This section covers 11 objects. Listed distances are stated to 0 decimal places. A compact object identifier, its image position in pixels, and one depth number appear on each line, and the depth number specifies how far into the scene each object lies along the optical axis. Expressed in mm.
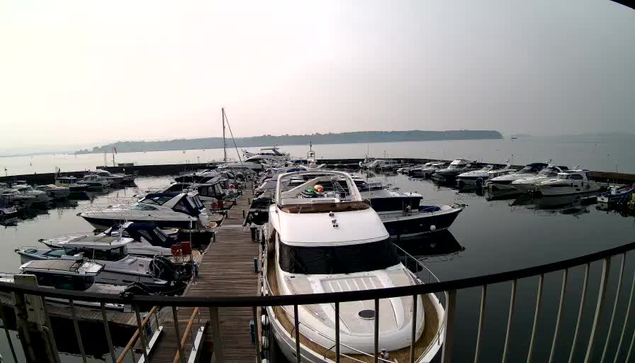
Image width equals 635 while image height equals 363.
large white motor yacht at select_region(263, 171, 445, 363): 5277
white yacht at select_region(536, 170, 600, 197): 31219
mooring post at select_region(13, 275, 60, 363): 2070
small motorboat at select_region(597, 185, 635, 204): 25922
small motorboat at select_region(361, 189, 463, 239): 19000
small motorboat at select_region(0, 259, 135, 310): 10516
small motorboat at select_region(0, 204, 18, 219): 29241
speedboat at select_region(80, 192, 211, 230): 19531
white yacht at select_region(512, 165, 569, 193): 33531
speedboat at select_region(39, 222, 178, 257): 13328
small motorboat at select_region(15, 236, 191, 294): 12227
